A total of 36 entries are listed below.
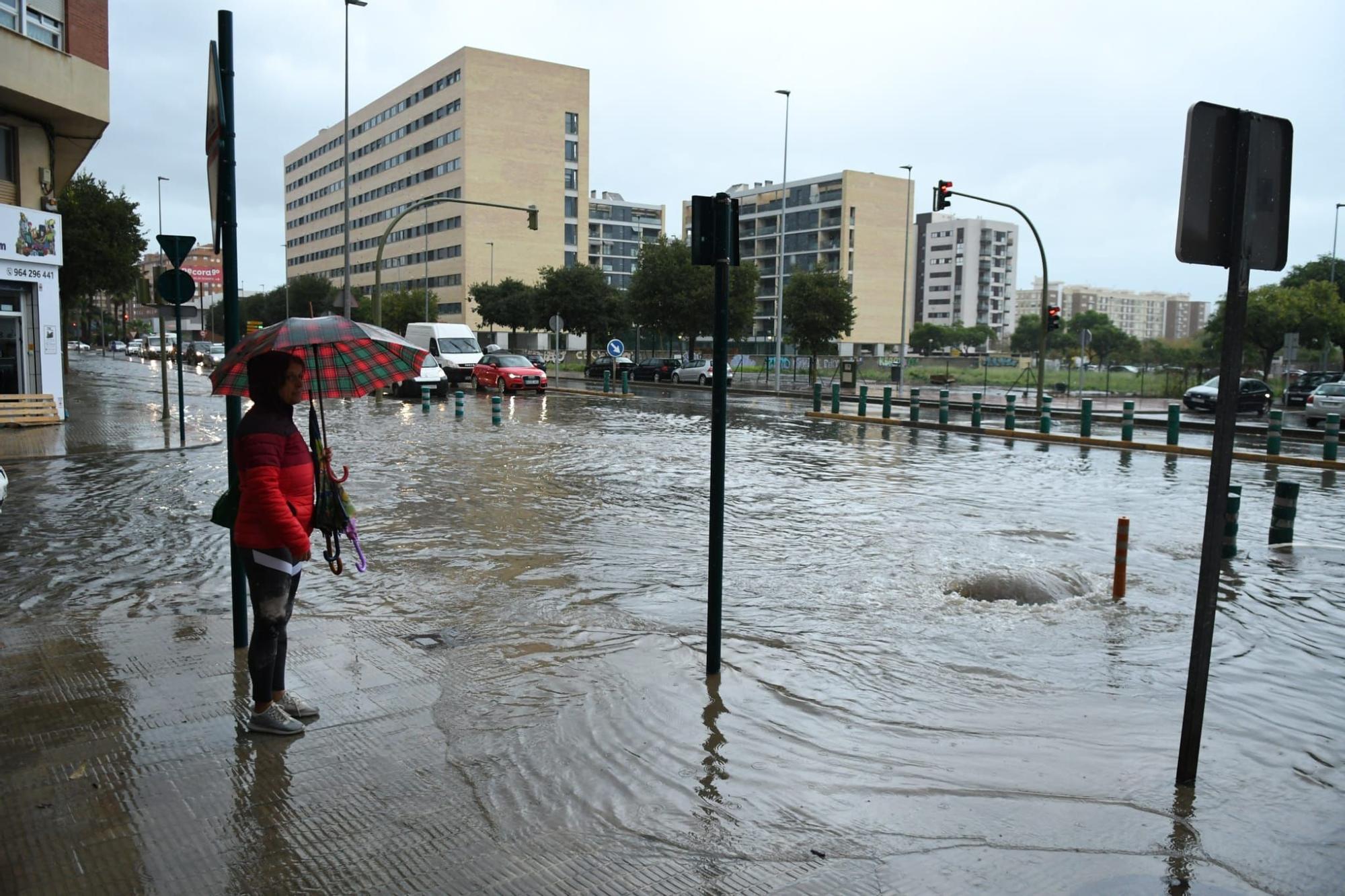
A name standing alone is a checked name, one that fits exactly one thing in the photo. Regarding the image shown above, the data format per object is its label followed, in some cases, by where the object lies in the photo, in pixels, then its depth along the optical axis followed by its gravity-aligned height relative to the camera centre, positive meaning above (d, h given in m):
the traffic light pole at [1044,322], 30.15 +1.48
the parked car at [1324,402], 28.66 -0.84
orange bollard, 7.73 -1.49
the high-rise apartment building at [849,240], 110.06 +14.14
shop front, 20.59 +0.83
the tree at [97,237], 38.97 +4.41
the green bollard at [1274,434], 19.45 -1.21
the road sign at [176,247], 13.90 +1.45
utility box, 46.59 -0.53
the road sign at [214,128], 5.41 +1.24
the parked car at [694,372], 49.72 -0.65
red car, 37.72 -0.71
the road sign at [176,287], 14.59 +0.92
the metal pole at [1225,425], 4.13 -0.23
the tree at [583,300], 68.12 +4.00
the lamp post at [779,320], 49.97 +2.25
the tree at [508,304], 79.44 +4.24
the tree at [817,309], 49.31 +2.67
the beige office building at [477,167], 94.62 +18.94
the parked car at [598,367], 52.75 -0.53
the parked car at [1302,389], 38.81 -0.61
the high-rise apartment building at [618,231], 127.56 +16.69
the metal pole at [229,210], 5.43 +0.78
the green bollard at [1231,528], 9.21 -1.50
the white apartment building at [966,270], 151.00 +14.79
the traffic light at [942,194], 31.39 +5.44
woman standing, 4.34 -0.71
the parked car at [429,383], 33.19 -0.99
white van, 39.16 +0.33
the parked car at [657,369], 53.12 -0.55
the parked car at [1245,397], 34.69 -0.92
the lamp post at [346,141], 30.55 +7.34
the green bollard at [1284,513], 9.91 -1.43
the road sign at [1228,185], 4.16 +0.80
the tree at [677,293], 54.66 +3.76
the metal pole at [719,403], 5.08 -0.23
